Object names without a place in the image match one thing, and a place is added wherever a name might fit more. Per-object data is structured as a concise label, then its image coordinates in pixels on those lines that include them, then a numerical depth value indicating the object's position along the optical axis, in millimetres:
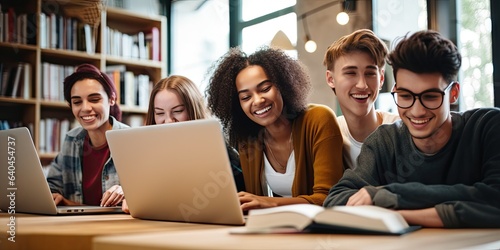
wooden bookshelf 3986
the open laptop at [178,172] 1335
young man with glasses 1324
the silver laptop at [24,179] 1783
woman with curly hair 1945
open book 1096
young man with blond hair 1989
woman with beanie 2453
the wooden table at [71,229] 1279
